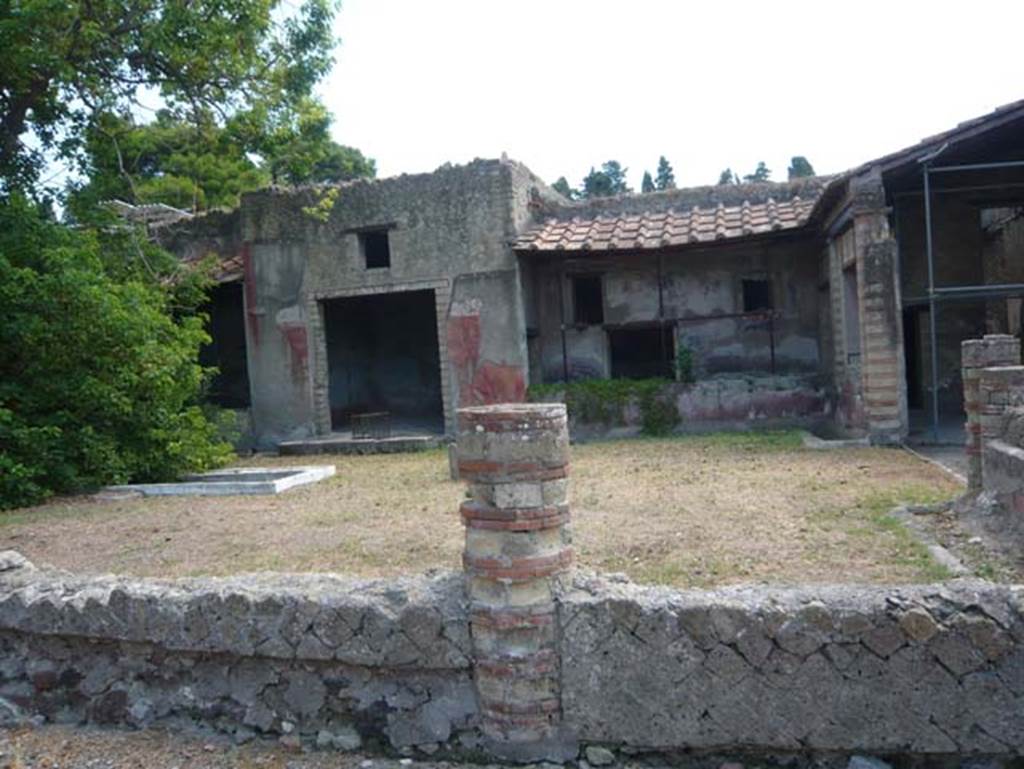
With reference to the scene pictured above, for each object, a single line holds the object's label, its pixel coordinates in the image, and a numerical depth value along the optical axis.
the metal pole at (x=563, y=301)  14.80
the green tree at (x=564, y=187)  35.38
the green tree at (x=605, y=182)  38.08
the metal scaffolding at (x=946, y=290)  9.61
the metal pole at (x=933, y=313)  9.60
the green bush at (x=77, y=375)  9.09
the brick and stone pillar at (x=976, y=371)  6.18
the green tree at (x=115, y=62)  9.72
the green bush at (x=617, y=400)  13.10
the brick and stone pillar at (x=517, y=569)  3.20
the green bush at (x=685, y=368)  13.24
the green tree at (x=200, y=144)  11.14
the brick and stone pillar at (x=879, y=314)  9.99
